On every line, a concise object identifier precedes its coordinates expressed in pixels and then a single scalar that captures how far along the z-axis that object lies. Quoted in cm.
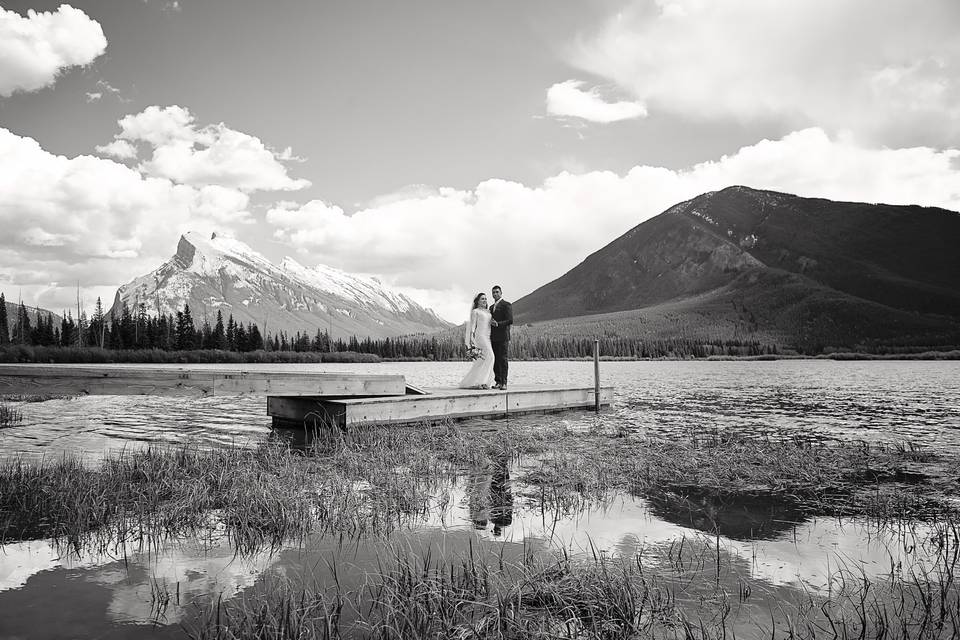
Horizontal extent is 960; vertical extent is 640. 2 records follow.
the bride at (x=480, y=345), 1925
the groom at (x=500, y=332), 1953
